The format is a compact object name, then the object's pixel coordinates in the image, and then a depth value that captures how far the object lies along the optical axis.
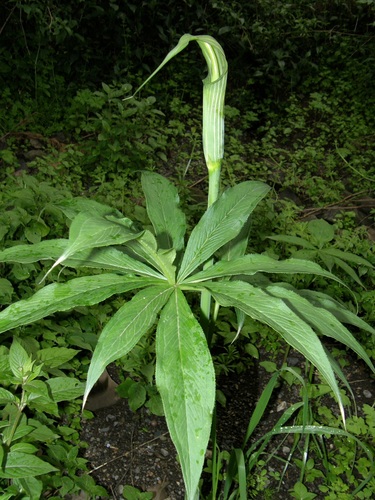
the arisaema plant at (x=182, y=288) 0.65
